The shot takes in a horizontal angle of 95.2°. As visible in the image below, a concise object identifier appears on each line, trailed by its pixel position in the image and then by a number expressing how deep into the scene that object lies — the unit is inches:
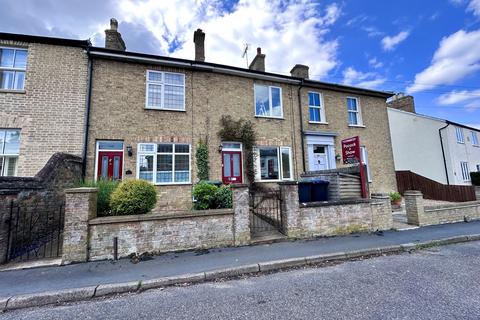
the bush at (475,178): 743.7
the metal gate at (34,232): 214.7
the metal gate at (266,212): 281.2
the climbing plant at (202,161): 411.2
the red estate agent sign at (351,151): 403.7
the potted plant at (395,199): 478.6
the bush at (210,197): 262.4
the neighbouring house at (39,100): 337.4
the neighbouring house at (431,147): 717.3
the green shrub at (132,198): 228.8
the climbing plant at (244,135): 440.8
